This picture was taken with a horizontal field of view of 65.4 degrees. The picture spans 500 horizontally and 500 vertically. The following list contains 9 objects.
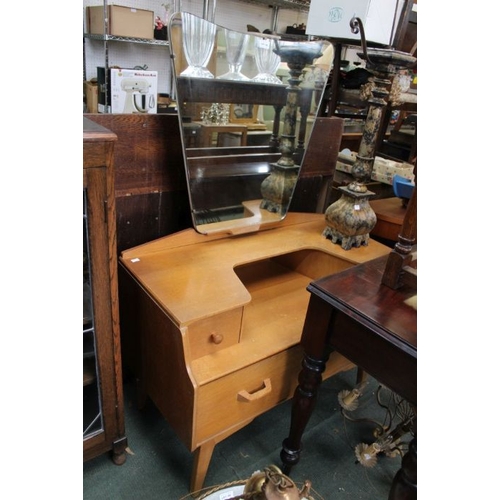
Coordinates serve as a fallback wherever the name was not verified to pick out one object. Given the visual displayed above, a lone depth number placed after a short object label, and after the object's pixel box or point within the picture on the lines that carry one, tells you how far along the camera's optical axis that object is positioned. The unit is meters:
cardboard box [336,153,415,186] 1.59
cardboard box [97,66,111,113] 2.27
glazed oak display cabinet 0.74
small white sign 1.28
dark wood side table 0.73
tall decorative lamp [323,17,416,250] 1.06
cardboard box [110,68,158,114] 2.21
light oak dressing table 0.92
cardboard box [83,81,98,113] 2.38
